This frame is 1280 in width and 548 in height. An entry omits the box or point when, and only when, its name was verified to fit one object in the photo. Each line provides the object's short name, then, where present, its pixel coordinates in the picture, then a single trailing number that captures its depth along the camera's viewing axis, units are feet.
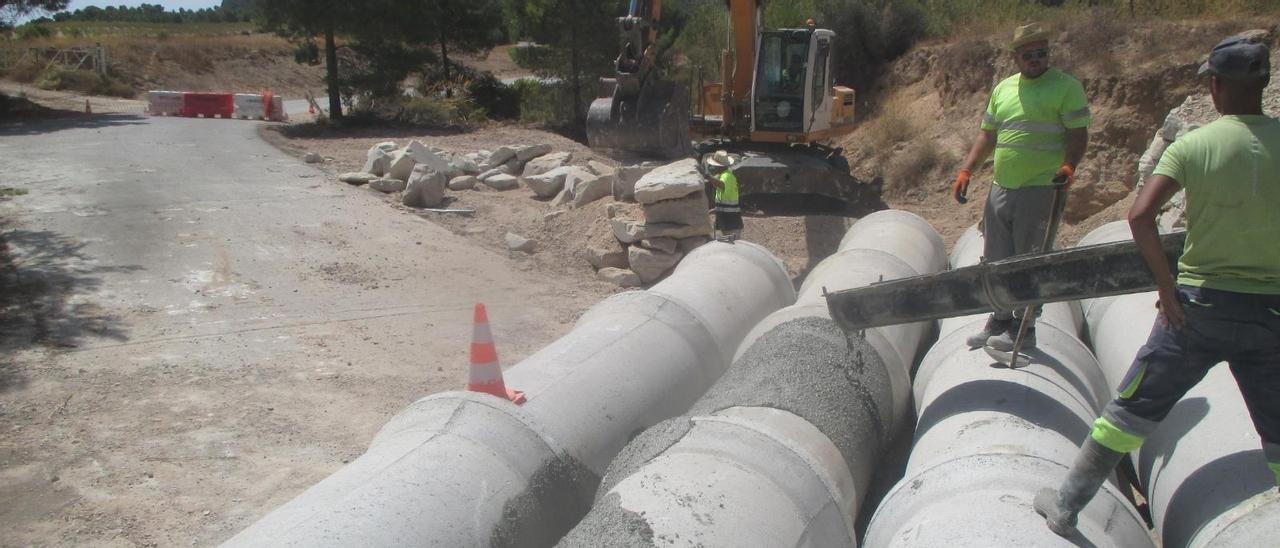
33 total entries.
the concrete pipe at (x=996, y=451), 9.54
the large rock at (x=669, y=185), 31.30
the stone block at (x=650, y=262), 31.40
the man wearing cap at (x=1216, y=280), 9.11
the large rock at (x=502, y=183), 44.91
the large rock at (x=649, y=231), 31.73
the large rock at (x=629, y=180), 37.14
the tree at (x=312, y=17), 64.59
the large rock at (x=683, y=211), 31.71
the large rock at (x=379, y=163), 44.50
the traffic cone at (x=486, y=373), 13.32
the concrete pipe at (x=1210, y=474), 9.73
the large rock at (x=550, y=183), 42.73
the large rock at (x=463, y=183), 43.83
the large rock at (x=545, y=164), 45.91
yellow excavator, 40.52
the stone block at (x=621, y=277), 31.99
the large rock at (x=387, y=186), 42.78
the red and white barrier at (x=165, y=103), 78.74
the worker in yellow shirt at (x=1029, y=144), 14.02
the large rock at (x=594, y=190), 39.17
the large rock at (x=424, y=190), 40.68
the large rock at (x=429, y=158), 43.37
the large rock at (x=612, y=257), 33.24
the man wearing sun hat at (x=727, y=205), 29.76
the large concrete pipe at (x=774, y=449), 9.86
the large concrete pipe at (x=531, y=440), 10.18
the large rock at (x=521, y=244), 35.17
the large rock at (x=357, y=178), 43.80
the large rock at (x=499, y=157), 48.03
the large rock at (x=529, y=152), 48.44
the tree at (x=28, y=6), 69.46
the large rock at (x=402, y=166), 43.29
